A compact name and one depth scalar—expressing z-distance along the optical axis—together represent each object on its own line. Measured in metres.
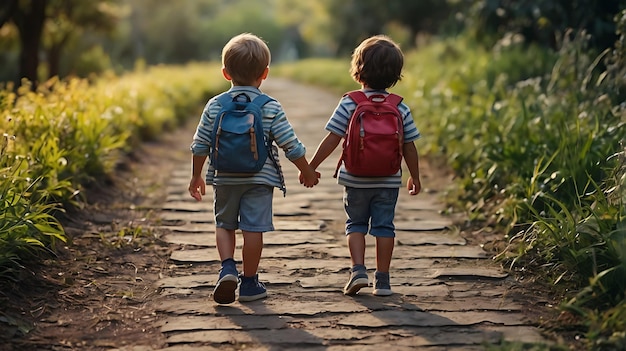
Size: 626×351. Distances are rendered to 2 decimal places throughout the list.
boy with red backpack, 4.16
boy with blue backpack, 4.04
